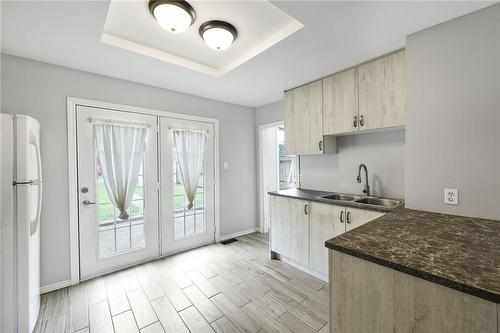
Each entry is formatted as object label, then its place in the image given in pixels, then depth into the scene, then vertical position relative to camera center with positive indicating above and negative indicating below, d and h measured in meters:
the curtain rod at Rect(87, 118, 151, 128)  2.44 +0.54
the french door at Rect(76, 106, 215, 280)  2.43 -0.53
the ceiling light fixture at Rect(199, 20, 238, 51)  1.72 +1.10
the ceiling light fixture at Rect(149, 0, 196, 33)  1.47 +1.10
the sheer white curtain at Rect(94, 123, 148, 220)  2.52 +0.10
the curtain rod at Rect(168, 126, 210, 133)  3.04 +0.54
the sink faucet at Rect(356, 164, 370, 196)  2.47 -0.21
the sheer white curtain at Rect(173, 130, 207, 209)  3.14 +0.14
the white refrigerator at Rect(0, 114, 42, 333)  1.46 -0.41
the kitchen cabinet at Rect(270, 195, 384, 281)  2.14 -0.75
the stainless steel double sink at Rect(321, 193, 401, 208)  2.26 -0.43
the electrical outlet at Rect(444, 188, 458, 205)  1.55 -0.26
